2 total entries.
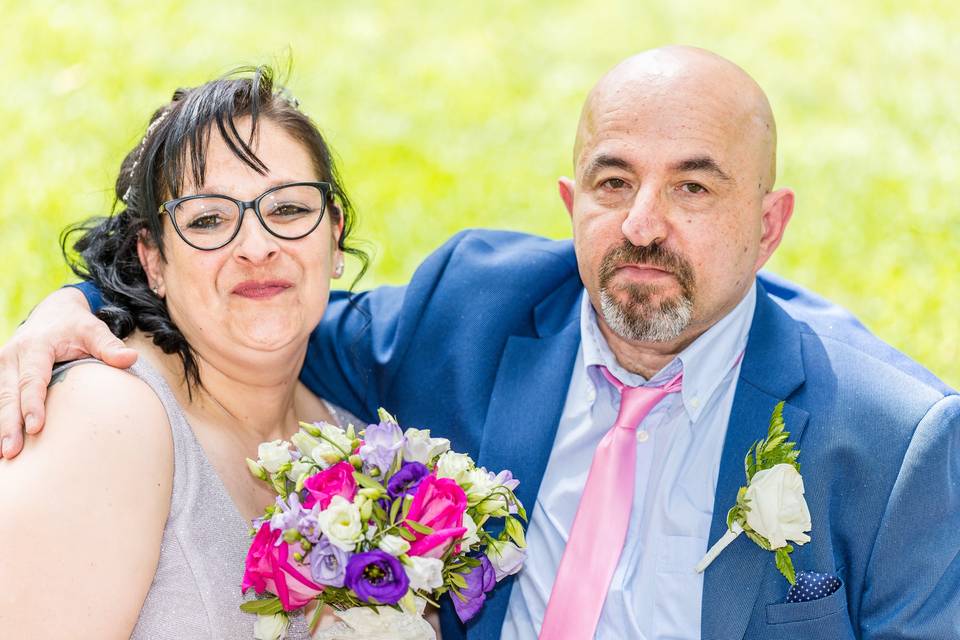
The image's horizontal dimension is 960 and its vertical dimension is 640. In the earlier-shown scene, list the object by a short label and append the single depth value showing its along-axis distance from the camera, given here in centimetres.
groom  310
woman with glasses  273
